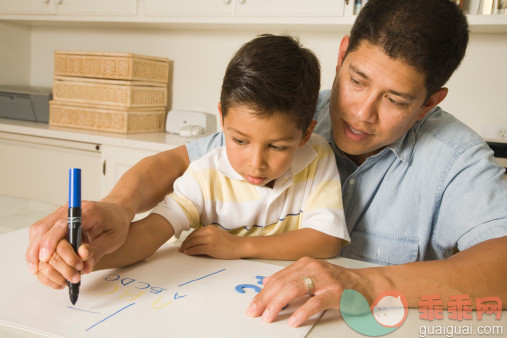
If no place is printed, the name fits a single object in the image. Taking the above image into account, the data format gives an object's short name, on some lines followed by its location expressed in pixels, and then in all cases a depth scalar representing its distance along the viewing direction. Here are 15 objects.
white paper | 0.57
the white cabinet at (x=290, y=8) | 2.15
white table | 0.60
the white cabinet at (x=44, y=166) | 2.40
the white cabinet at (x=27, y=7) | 2.68
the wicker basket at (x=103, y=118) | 2.42
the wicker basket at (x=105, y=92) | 2.40
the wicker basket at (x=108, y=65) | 2.39
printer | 2.64
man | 0.71
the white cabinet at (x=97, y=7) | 2.51
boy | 0.85
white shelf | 2.00
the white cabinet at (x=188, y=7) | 2.33
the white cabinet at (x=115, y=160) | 2.28
